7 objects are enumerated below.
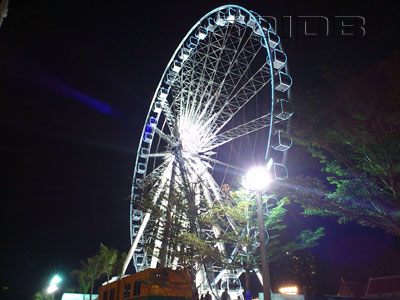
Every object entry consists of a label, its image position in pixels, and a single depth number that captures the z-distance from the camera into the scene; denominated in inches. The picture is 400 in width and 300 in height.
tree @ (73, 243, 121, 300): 1242.0
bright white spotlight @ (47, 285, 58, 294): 1576.0
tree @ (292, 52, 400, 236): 493.0
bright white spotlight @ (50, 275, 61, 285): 1537.9
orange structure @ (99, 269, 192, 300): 620.7
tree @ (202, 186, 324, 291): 722.8
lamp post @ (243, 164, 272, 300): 369.7
